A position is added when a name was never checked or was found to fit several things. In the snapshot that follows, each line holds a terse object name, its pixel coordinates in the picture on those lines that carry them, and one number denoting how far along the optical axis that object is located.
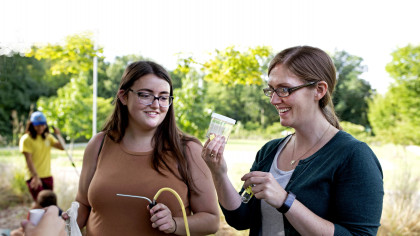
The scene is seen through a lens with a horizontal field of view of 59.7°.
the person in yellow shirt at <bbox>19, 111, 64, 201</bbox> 5.18
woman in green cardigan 1.30
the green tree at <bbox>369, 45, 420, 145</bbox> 6.26
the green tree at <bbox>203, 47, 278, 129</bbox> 4.91
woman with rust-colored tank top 1.81
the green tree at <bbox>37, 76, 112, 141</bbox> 9.76
